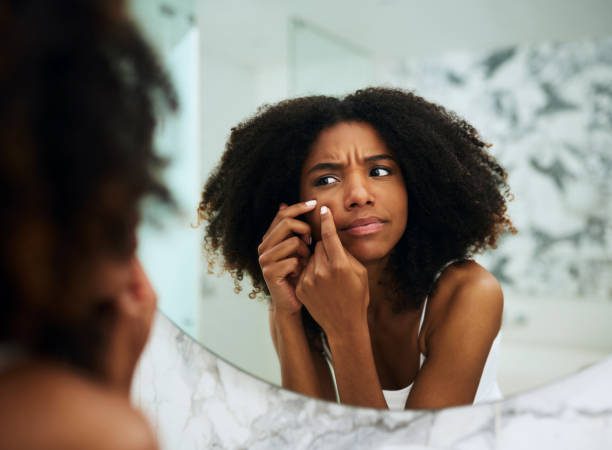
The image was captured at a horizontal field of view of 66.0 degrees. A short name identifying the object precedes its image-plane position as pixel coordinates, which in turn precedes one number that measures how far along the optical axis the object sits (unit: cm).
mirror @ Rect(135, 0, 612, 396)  39
